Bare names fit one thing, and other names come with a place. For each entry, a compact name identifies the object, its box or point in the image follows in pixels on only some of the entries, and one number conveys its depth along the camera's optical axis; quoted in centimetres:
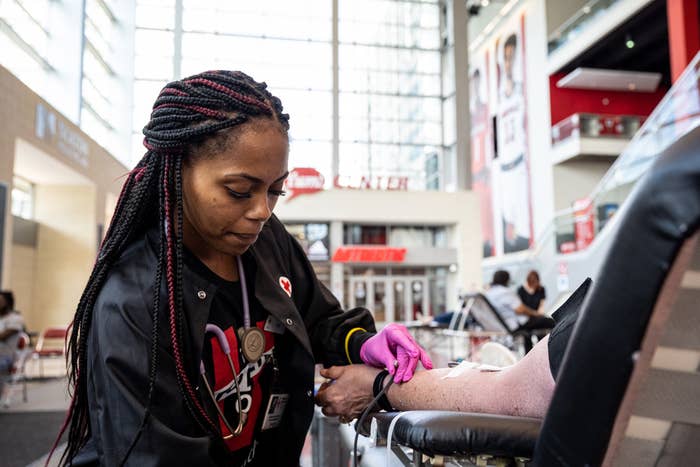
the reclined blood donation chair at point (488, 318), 570
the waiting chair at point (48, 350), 689
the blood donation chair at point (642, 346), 46
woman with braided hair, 95
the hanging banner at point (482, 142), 2267
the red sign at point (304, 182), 1623
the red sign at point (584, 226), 1102
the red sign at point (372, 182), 1744
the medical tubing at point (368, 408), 110
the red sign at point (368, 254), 1681
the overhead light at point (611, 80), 1636
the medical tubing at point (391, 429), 94
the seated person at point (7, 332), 519
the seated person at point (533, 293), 679
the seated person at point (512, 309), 582
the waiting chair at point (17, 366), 534
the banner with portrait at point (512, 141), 1953
